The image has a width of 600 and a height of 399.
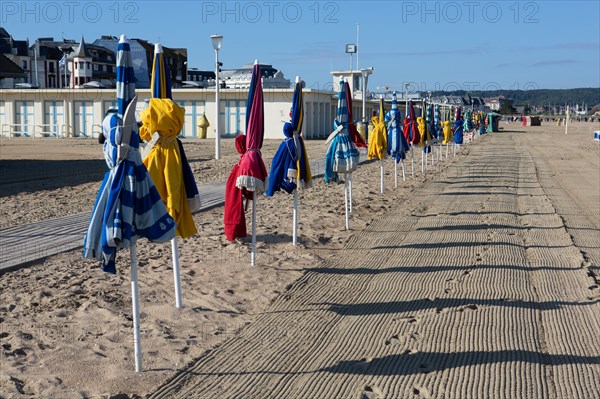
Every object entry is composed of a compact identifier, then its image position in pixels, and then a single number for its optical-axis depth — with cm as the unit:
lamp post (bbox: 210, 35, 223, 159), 2455
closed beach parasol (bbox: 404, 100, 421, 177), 2233
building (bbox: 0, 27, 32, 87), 7394
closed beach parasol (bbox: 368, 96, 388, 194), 1647
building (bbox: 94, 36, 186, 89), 5419
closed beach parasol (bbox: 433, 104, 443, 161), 2984
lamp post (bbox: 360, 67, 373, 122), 4009
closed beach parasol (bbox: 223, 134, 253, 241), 981
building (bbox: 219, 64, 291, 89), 5039
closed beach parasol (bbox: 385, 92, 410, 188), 1816
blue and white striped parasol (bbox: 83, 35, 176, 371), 561
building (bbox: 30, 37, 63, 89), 7906
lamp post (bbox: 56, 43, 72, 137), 4662
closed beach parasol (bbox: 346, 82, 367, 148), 1331
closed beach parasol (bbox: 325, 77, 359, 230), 1277
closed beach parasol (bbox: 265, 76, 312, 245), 1046
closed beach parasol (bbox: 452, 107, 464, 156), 3753
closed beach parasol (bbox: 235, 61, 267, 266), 925
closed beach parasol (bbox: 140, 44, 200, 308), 707
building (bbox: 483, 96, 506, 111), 17181
